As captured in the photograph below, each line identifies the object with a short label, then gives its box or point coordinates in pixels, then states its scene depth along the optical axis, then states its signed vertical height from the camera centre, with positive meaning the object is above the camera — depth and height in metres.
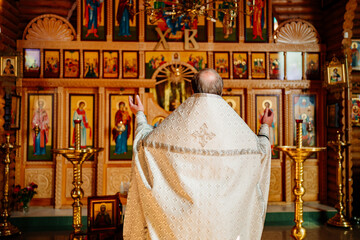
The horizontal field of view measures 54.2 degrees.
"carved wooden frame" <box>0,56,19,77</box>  6.70 +1.18
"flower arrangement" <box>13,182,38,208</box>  6.82 -1.34
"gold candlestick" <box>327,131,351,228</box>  6.15 -1.23
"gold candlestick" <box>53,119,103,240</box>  4.08 -0.51
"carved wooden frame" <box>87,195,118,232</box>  4.22 -1.03
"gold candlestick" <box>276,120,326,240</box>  4.02 -0.50
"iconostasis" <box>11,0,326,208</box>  7.35 +0.93
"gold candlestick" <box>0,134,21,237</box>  5.56 -1.32
